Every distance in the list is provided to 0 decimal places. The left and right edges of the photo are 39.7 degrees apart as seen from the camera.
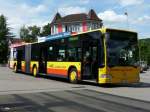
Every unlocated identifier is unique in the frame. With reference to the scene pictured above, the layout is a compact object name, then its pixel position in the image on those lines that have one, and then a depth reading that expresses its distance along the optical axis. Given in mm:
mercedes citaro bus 10396
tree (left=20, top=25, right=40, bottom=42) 70303
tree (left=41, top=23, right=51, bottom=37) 71895
